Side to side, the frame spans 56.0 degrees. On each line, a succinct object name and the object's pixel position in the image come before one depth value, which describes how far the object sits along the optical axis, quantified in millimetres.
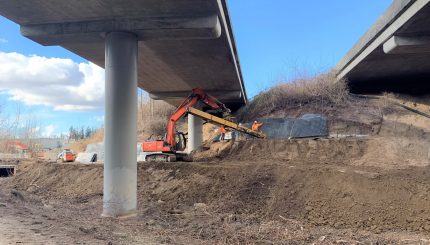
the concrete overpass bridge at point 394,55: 13948
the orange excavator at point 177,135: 19781
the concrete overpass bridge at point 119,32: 11445
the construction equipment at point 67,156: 28811
